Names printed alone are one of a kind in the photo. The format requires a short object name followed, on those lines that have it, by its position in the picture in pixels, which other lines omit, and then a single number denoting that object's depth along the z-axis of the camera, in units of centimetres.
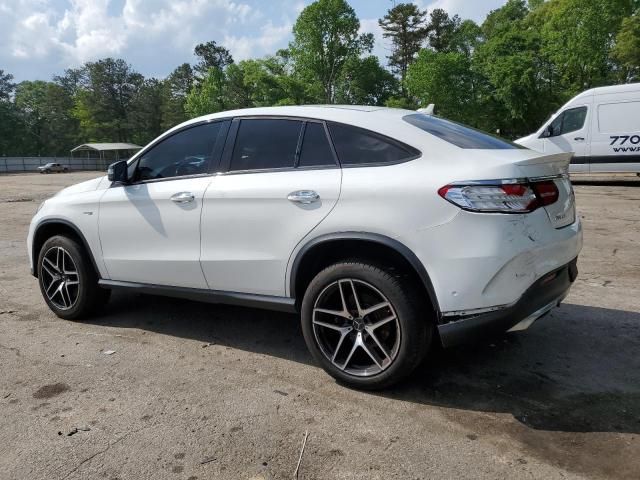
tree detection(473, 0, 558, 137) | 4219
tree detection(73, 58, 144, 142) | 8212
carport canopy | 6756
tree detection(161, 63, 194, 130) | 8506
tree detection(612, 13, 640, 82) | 3375
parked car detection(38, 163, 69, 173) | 5584
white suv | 277
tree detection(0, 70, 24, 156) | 7806
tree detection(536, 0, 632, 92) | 3772
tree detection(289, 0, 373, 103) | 5688
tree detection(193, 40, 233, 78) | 8475
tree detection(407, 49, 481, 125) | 4412
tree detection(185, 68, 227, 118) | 6650
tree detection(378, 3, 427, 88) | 6650
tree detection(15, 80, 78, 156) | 8575
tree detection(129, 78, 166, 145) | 8575
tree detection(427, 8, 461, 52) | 6550
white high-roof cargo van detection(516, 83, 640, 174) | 1314
